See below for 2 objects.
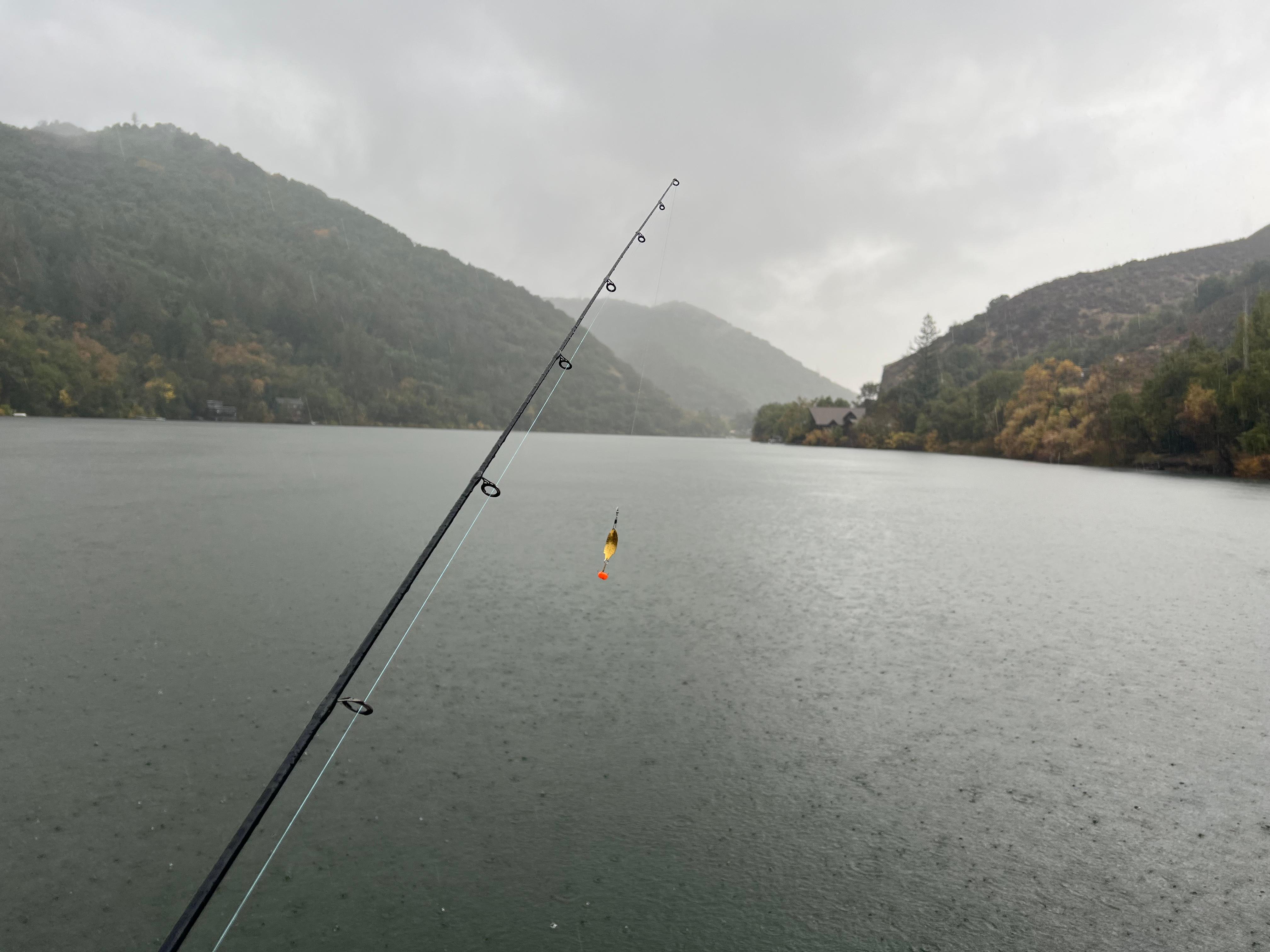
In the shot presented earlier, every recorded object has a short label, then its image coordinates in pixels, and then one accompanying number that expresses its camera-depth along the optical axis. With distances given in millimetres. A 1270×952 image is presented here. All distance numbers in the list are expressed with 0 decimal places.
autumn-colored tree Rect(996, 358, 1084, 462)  64312
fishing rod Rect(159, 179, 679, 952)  2480
